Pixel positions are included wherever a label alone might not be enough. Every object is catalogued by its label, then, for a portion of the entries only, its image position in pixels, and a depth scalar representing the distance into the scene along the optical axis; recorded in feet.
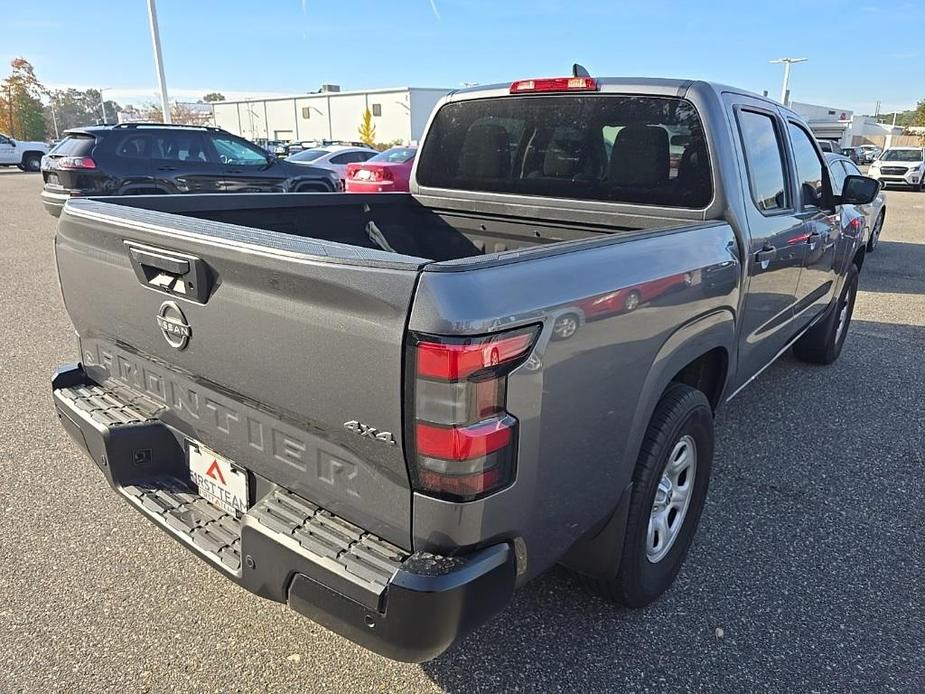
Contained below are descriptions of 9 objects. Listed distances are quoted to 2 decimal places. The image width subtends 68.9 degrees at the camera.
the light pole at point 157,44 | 85.15
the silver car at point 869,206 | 31.51
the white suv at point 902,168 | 88.02
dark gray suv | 35.50
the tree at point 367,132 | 180.96
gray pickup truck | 5.33
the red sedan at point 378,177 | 36.63
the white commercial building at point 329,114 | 207.10
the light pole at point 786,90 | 184.76
